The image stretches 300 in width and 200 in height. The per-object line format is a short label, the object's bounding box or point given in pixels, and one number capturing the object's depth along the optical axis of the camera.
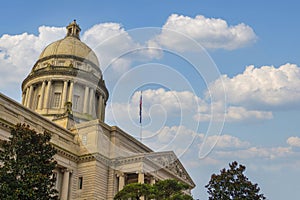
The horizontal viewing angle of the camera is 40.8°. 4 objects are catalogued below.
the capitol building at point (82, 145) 47.97
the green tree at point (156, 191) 35.38
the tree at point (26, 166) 24.37
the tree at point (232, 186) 36.74
